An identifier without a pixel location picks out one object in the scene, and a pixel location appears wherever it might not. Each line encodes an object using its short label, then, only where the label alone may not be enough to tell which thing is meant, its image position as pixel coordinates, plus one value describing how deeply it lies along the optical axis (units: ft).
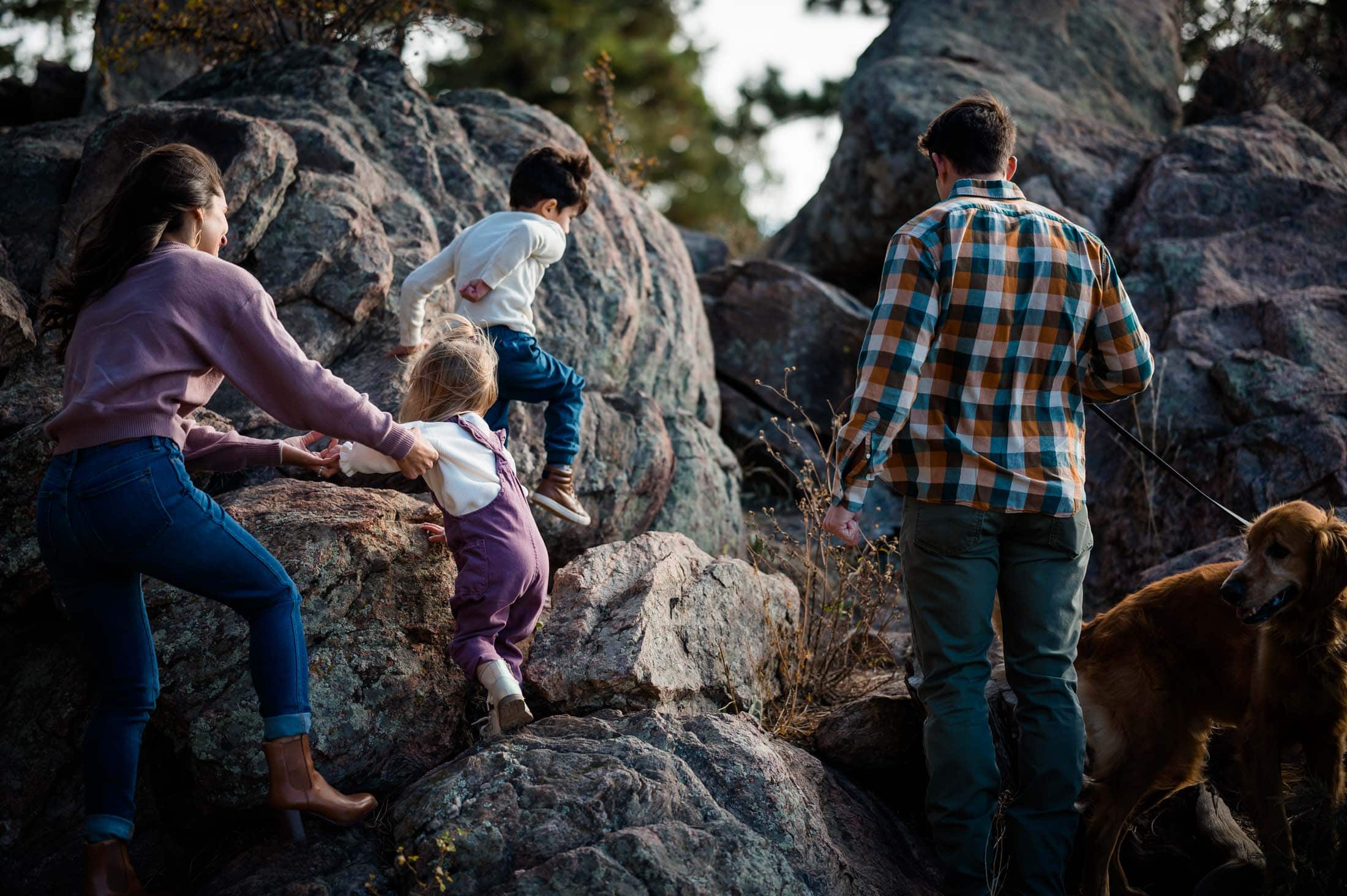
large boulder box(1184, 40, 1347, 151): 31.96
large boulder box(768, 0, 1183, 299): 28.89
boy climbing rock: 15.15
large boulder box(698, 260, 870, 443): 25.50
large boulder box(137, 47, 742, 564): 17.02
